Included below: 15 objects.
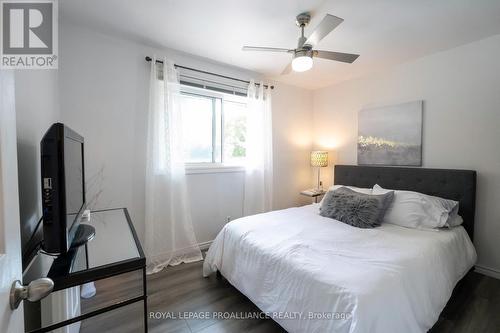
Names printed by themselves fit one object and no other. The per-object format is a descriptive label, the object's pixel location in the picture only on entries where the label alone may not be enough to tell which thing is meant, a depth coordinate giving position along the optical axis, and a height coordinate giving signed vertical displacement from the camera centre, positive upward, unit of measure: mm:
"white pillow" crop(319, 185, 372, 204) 2661 -368
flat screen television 886 -120
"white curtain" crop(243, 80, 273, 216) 3162 +93
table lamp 3506 +8
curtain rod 2472 +1079
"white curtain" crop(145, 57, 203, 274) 2424 -165
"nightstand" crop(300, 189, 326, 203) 3449 -522
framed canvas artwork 2713 +317
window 2854 +443
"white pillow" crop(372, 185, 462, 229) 2102 -502
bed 1185 -694
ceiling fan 1649 +875
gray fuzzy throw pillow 2188 -490
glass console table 910 -466
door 497 -121
